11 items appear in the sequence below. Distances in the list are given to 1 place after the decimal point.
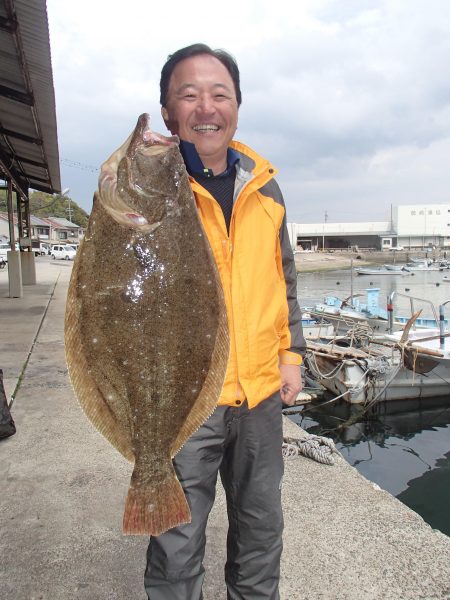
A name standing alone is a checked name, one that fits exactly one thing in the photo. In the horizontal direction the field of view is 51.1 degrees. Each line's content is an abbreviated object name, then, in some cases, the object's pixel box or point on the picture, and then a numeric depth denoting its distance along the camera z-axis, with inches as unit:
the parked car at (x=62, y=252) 1888.5
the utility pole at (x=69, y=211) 3392.0
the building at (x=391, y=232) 3427.7
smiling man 69.1
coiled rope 152.0
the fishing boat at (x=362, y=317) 579.2
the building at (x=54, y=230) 2718.5
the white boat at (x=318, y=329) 564.5
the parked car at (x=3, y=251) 1341.0
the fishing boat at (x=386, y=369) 417.4
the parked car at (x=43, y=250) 2090.3
